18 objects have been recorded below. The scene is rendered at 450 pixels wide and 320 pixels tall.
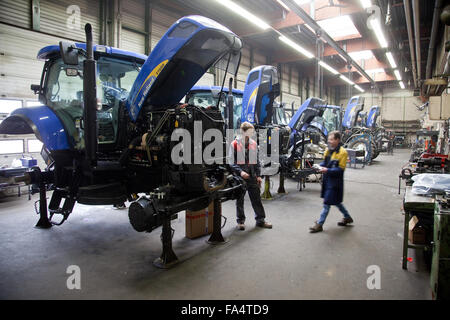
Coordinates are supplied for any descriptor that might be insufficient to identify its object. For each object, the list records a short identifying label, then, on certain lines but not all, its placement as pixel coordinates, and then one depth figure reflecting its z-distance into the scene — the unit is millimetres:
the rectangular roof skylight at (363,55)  16250
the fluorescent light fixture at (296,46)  10952
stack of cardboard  3940
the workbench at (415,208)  2857
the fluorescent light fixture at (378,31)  8752
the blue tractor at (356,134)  11781
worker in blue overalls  4133
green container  2305
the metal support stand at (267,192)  6156
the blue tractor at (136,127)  3074
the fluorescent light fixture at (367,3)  7009
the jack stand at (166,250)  3098
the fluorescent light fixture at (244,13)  7134
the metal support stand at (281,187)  6813
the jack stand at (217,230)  3771
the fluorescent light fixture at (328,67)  14881
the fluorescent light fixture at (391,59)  12534
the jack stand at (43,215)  4262
